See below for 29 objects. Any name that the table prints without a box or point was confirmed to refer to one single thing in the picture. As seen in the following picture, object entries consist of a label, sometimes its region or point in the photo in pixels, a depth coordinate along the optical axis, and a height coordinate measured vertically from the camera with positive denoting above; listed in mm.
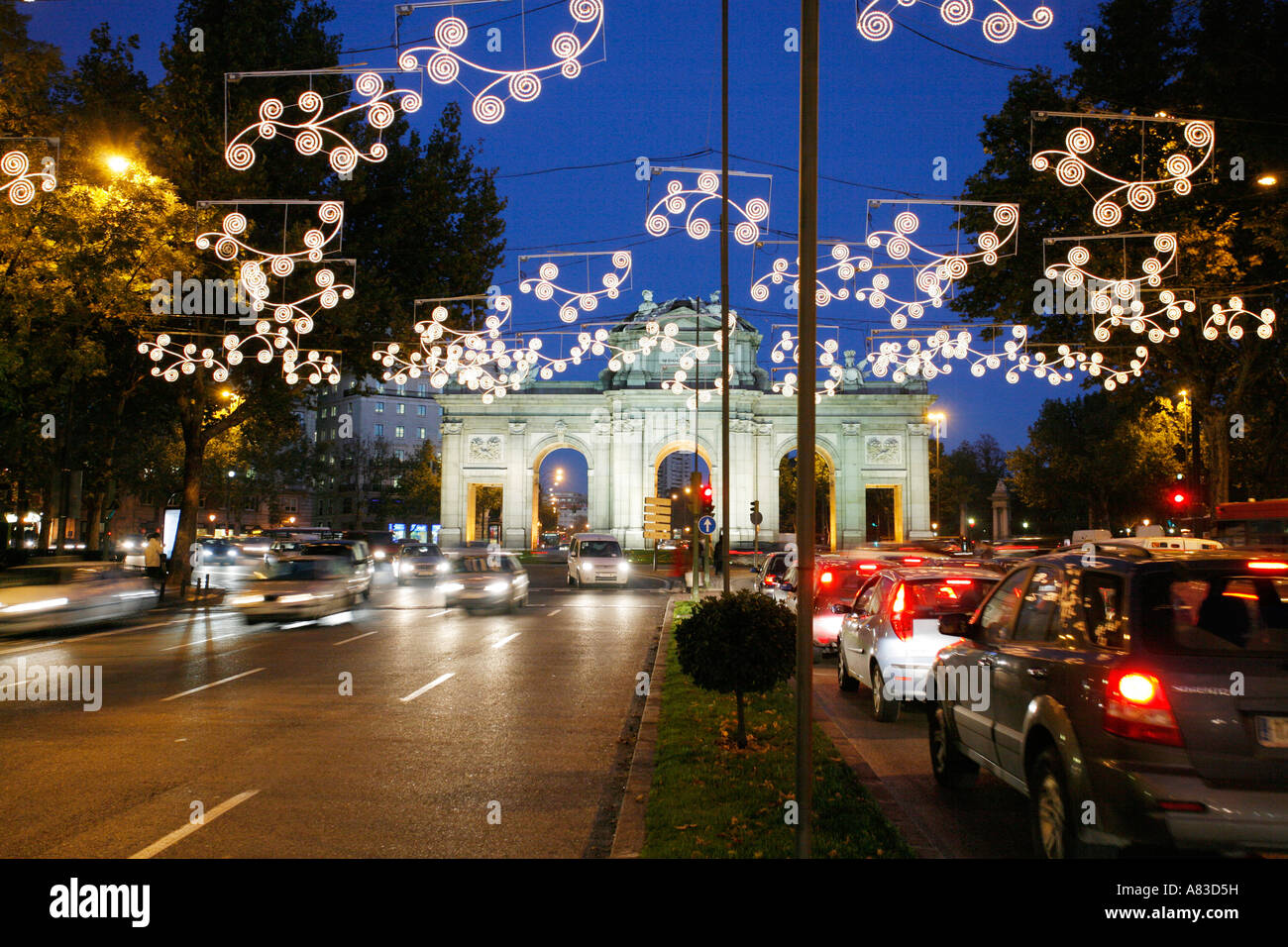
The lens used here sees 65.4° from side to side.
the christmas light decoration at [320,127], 12008 +4892
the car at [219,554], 47875 -2615
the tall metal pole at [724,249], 17594 +4750
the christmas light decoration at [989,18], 8992 +4400
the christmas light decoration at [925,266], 16156 +4141
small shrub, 8758 -1329
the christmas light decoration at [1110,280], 16625 +3906
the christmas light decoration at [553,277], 19000 +4143
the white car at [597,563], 35719 -2352
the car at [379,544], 51781 -2601
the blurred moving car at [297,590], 21297 -1987
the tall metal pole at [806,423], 4723 +368
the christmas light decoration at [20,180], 15633 +5171
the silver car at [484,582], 24609 -2102
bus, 21375 -685
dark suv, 4613 -1047
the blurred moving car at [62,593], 16969 -1705
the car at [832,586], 15508 -1506
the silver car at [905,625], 10484 -1409
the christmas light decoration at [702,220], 14867 +4347
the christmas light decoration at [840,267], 17359 +4041
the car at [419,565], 38750 -2590
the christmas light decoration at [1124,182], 13102 +4602
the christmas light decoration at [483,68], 9883 +4526
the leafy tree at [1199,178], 18203 +6591
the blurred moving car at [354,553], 23295 -1301
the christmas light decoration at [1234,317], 18797 +3329
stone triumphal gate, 72625 +3988
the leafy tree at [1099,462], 49094 +1744
